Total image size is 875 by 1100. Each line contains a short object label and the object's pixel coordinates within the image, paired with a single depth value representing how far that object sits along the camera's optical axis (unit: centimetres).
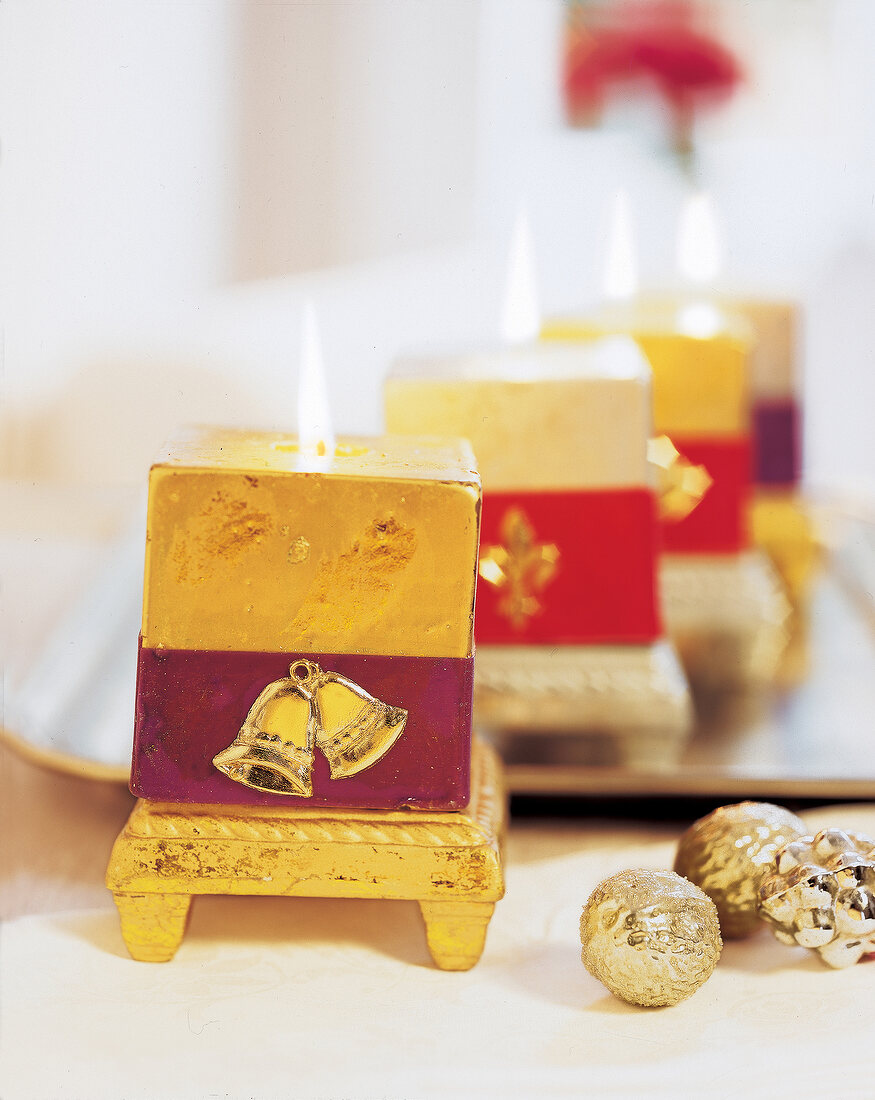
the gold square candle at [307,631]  64
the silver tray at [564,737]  73
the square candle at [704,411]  85
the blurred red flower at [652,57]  219
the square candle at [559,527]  76
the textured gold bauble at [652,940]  63
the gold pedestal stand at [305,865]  65
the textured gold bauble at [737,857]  65
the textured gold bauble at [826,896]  64
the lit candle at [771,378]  93
